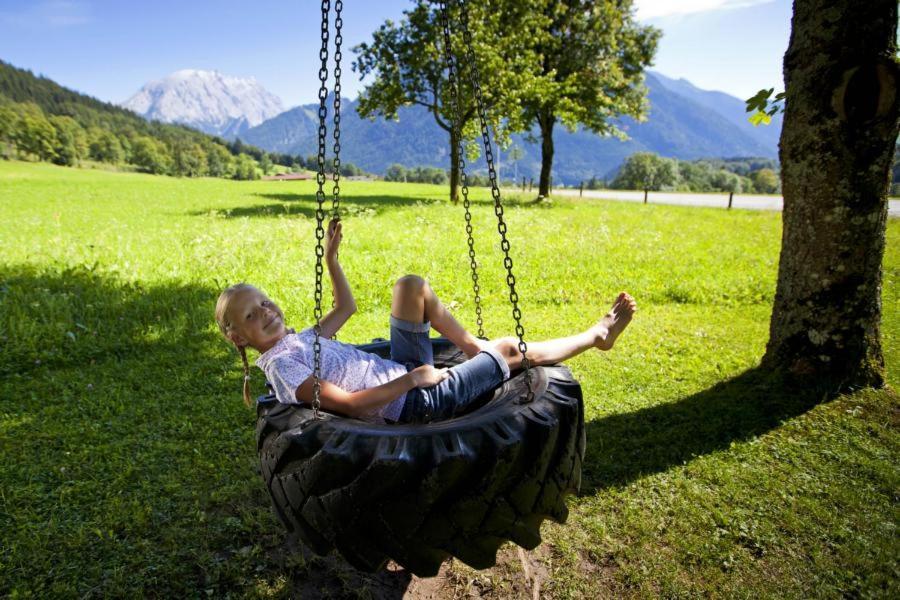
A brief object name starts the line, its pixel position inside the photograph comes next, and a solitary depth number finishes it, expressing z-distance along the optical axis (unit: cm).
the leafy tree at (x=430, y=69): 1864
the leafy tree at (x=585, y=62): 2097
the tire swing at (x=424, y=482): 183
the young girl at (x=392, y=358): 240
